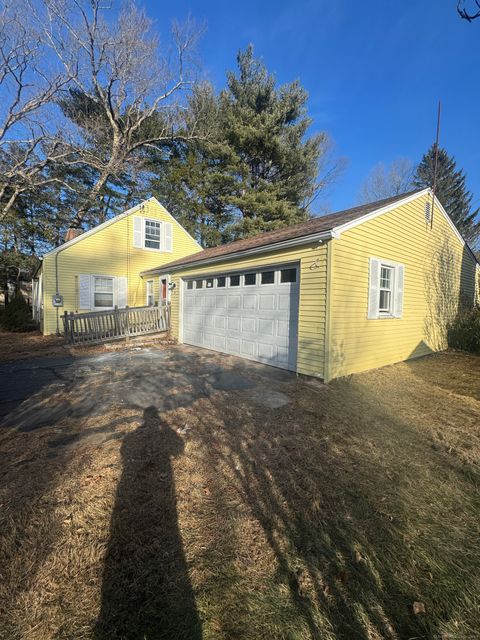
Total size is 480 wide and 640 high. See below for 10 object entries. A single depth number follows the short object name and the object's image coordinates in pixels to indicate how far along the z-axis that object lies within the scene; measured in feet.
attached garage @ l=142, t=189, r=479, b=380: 19.92
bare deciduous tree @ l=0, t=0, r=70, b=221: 41.14
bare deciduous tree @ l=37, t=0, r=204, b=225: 45.93
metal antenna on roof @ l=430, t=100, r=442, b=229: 25.36
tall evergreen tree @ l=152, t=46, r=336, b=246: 58.85
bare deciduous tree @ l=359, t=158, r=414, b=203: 77.71
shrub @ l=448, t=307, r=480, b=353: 30.42
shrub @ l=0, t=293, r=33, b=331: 44.88
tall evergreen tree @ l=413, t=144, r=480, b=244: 88.38
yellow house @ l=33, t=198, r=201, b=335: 40.78
